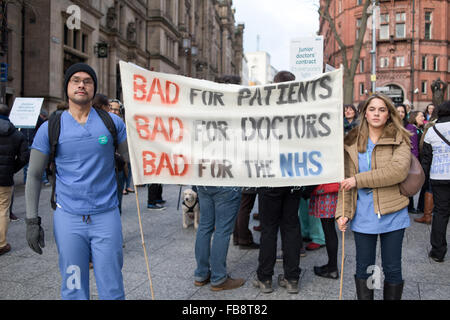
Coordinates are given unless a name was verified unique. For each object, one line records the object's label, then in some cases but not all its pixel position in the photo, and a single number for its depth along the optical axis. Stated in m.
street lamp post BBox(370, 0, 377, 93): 18.07
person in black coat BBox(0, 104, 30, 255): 5.20
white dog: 6.37
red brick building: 47.03
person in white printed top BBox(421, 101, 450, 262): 4.88
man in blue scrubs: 2.69
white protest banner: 3.30
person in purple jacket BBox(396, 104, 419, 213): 7.27
